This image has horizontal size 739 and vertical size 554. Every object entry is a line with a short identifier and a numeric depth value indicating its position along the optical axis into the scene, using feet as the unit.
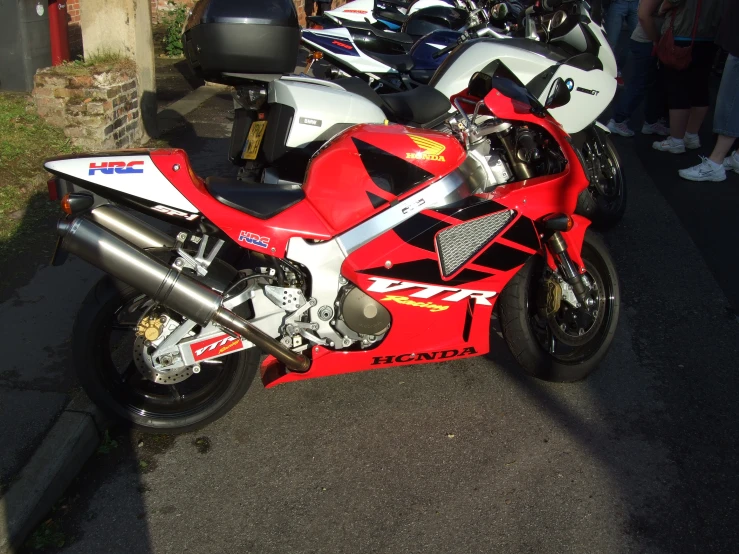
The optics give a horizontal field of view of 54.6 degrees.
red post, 23.03
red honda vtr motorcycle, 9.55
